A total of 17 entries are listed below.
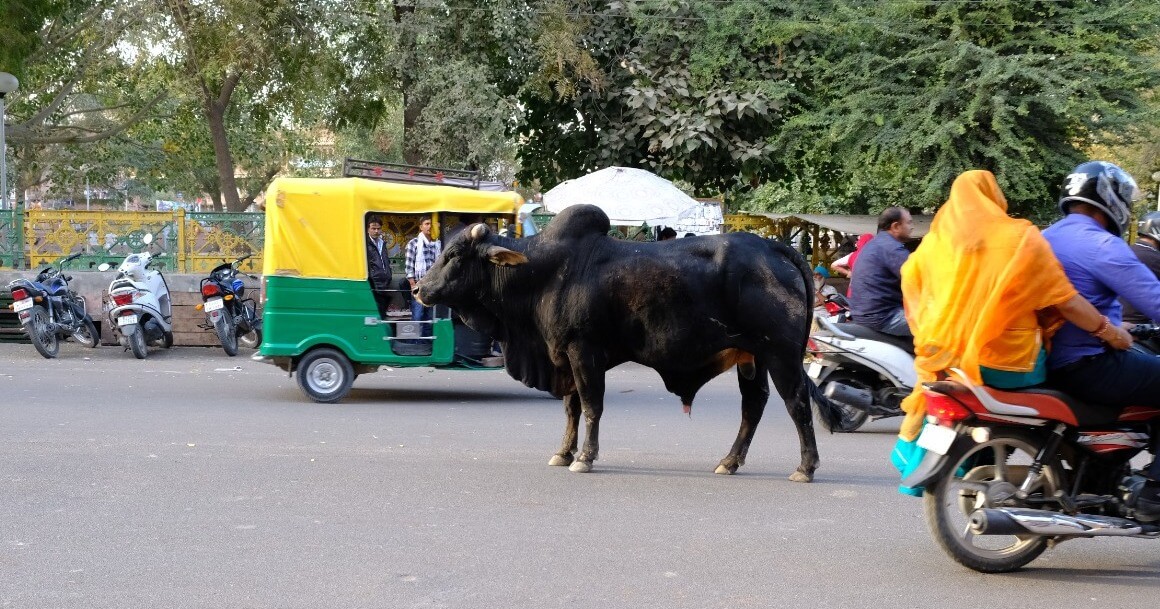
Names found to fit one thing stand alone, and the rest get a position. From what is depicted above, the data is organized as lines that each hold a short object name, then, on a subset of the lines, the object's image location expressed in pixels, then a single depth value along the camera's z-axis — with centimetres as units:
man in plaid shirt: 1116
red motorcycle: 480
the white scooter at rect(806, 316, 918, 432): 859
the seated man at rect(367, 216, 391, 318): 1054
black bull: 714
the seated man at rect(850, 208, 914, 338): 853
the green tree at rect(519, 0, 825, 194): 1789
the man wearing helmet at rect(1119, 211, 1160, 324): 797
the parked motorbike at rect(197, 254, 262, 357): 1348
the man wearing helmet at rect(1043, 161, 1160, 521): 479
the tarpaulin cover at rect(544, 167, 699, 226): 1508
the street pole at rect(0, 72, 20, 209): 1689
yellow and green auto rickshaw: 1004
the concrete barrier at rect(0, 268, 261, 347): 1490
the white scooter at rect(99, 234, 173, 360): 1340
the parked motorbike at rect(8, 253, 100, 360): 1324
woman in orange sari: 468
